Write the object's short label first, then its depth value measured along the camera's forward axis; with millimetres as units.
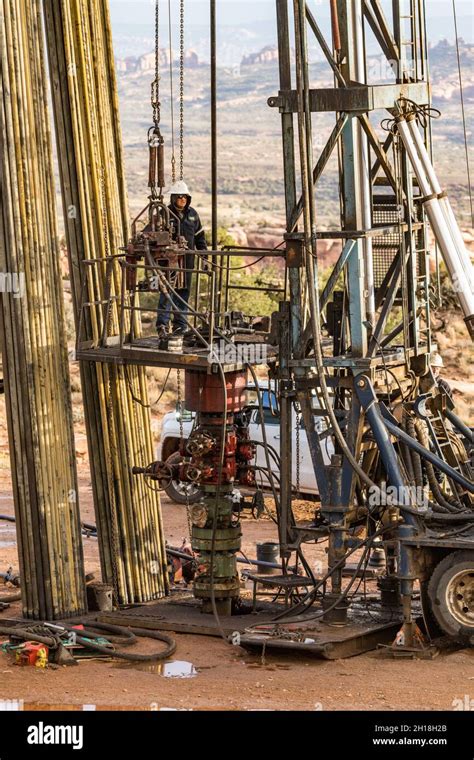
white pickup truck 24359
